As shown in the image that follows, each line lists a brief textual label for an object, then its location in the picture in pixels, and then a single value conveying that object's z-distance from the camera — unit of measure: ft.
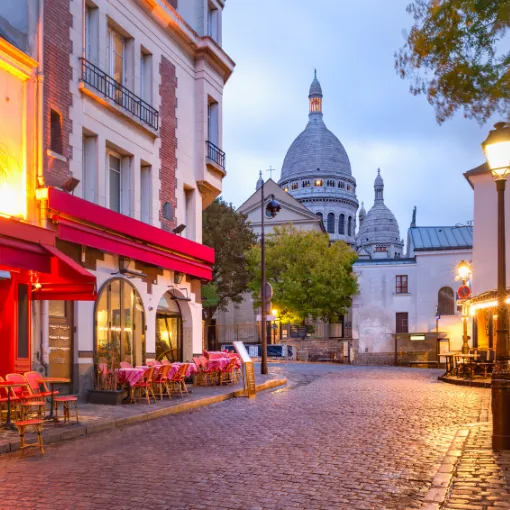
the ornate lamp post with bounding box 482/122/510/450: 29.04
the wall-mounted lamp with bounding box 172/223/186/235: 68.36
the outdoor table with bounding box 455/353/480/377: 74.69
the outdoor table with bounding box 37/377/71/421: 38.91
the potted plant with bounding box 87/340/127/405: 50.37
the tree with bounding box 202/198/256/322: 167.32
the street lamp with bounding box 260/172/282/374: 83.61
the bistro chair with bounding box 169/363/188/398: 55.77
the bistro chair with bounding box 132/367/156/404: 51.31
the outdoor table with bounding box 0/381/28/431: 35.94
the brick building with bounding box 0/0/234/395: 45.01
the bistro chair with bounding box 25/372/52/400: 38.55
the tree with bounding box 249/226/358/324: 181.57
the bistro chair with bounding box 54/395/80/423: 38.11
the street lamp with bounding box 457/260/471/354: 85.46
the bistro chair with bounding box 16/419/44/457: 30.19
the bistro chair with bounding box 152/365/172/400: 53.42
